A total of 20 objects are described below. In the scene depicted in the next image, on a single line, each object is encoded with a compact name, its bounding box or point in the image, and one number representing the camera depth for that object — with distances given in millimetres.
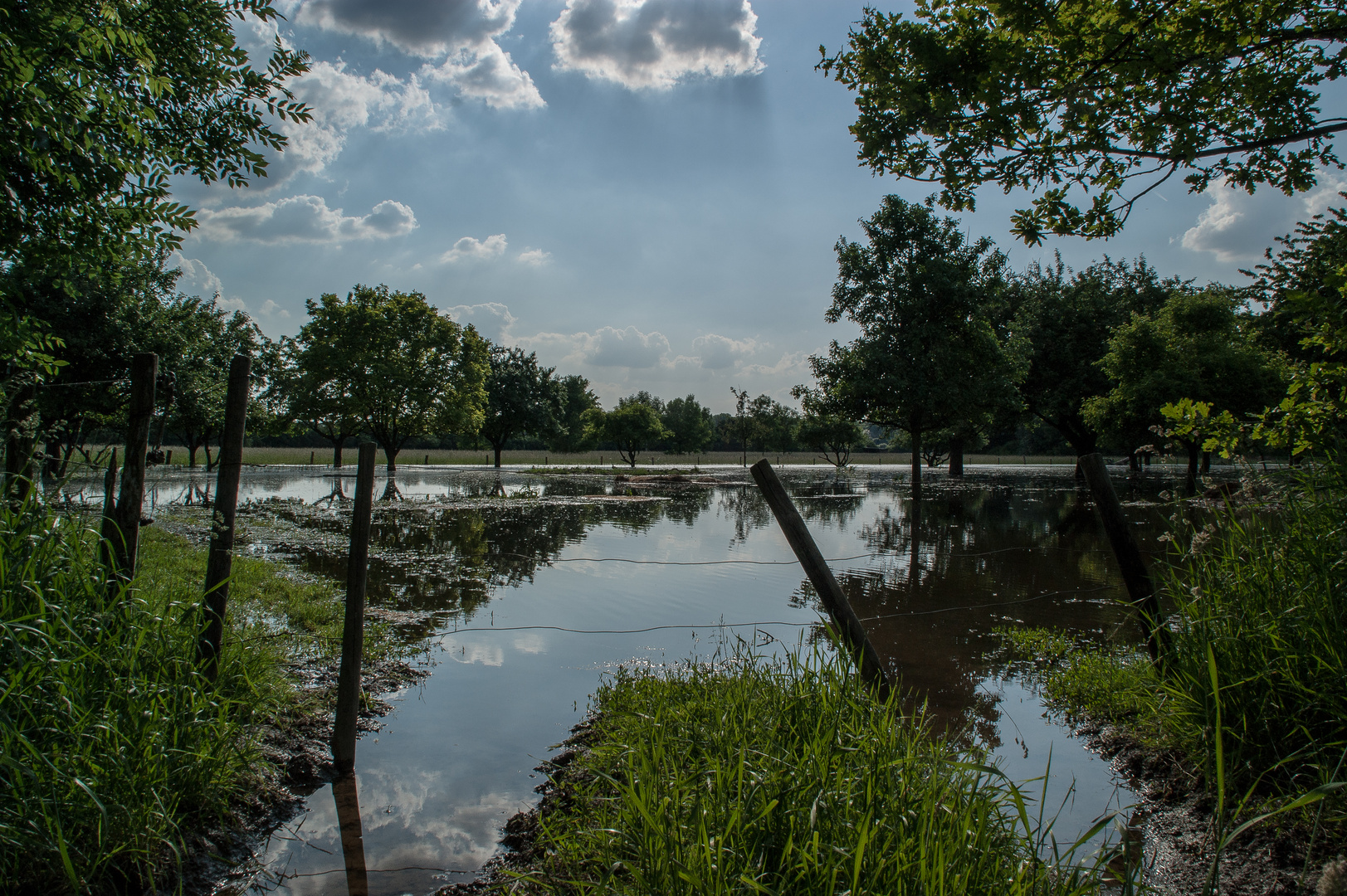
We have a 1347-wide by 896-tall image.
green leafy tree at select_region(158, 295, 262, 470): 21500
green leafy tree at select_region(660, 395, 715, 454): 97625
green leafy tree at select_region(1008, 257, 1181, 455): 33656
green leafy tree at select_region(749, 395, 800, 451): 63062
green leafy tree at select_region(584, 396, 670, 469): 61906
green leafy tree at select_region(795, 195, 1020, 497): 23812
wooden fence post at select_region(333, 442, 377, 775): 4363
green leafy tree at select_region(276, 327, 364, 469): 36156
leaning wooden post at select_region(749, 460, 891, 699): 4223
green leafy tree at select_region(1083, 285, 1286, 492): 24016
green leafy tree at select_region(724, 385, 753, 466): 59844
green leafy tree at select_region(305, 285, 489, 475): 36062
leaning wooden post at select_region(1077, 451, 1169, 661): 4738
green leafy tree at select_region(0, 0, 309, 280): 4617
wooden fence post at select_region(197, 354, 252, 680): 3998
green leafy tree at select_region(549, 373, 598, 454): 78812
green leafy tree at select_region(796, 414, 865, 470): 49700
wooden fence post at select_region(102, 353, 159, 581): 3830
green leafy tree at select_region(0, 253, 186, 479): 19594
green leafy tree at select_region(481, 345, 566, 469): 57219
